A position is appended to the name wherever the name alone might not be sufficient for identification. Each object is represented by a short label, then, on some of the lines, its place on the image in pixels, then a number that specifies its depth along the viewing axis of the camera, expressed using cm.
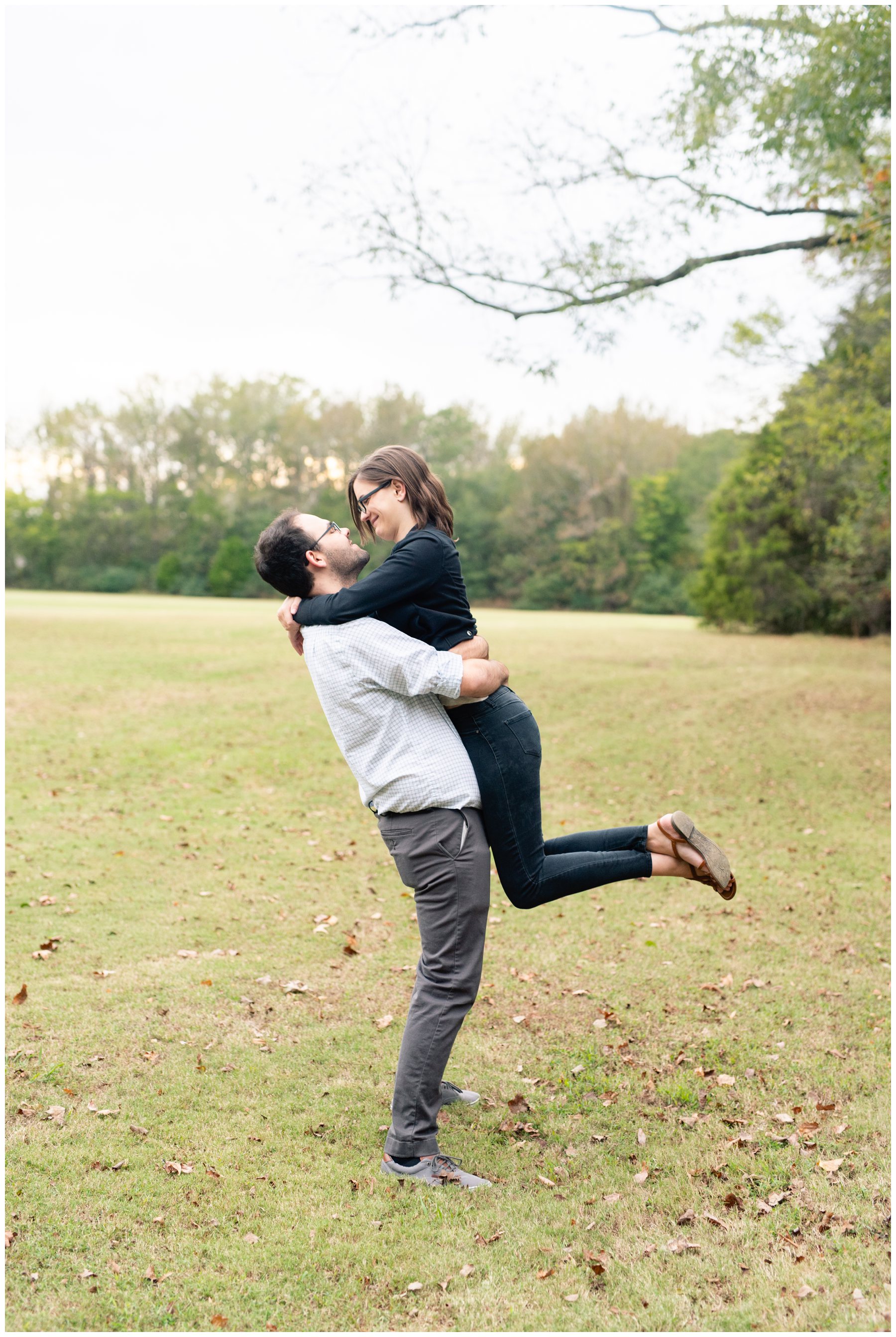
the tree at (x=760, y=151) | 1023
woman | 340
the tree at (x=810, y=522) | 2286
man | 338
